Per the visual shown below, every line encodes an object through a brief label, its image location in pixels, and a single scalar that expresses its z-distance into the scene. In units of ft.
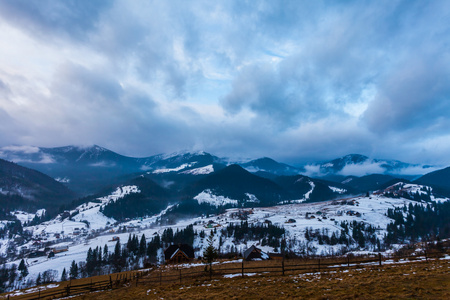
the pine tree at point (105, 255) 514.23
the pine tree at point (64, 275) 430.20
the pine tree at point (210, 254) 142.31
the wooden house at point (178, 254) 292.40
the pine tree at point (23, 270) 474.86
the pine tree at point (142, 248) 538.14
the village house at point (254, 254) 248.73
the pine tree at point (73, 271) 444.80
